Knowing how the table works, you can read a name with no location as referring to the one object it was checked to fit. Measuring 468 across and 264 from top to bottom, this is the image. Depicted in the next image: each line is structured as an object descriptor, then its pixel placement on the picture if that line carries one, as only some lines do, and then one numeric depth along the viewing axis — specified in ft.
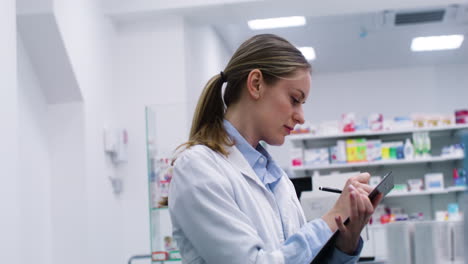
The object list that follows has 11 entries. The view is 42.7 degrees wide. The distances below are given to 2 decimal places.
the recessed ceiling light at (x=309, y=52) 29.55
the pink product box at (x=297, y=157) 23.76
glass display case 13.03
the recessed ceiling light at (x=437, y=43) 28.86
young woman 4.06
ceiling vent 24.18
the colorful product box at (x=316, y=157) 23.79
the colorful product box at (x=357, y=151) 23.52
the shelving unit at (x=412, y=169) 24.53
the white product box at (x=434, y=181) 23.85
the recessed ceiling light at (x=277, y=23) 23.34
